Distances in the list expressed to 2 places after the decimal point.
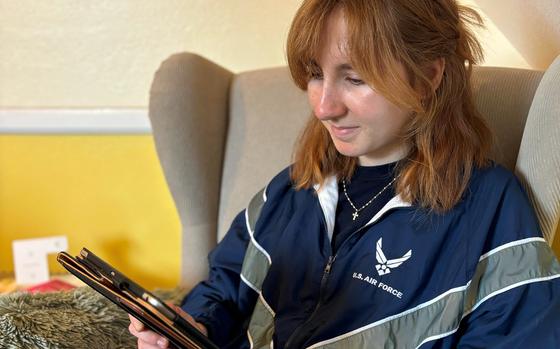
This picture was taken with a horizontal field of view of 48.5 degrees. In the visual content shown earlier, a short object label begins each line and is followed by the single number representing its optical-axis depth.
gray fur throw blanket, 0.90
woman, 0.82
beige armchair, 1.20
